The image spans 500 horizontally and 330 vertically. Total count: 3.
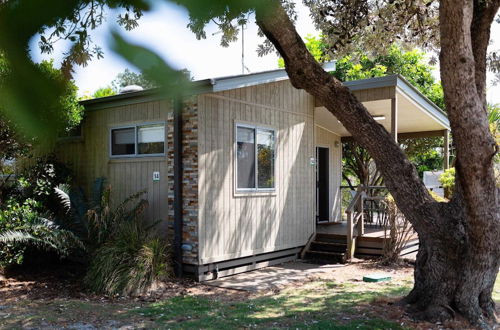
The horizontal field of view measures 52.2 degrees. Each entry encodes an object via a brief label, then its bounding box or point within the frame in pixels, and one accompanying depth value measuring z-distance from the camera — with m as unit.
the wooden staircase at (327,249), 10.07
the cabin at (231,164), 8.22
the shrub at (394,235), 9.64
